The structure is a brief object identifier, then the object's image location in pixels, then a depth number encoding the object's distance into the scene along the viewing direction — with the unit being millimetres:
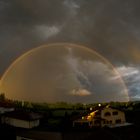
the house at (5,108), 39440
